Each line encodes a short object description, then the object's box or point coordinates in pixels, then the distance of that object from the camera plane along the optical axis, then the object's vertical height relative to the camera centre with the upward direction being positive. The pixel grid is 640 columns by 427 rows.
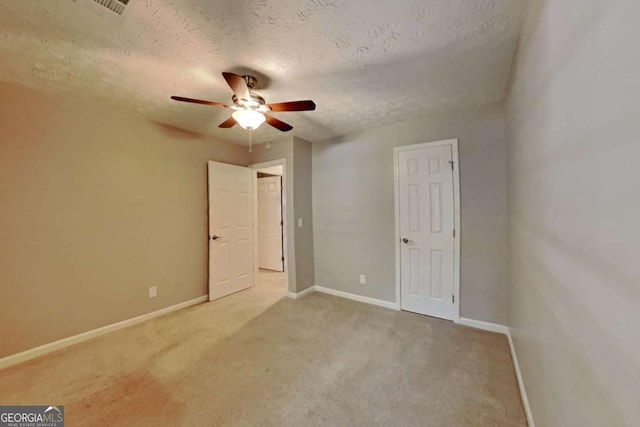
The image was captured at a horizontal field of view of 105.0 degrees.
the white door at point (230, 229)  3.60 -0.25
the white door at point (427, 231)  2.81 -0.24
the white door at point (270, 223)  5.34 -0.23
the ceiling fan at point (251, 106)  1.86 +0.86
